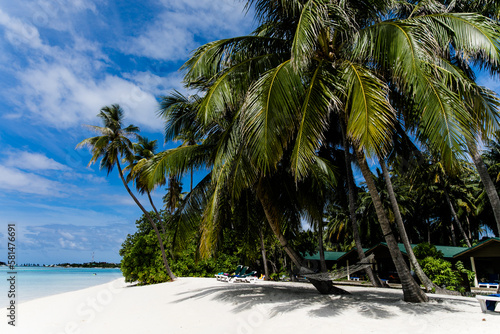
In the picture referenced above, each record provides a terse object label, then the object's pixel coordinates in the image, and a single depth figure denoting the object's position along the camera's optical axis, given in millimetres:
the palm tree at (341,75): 4742
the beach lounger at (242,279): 13992
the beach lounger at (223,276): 15438
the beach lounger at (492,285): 15850
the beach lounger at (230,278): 14376
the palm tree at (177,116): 9961
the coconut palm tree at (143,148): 22078
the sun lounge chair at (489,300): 5754
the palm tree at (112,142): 18734
